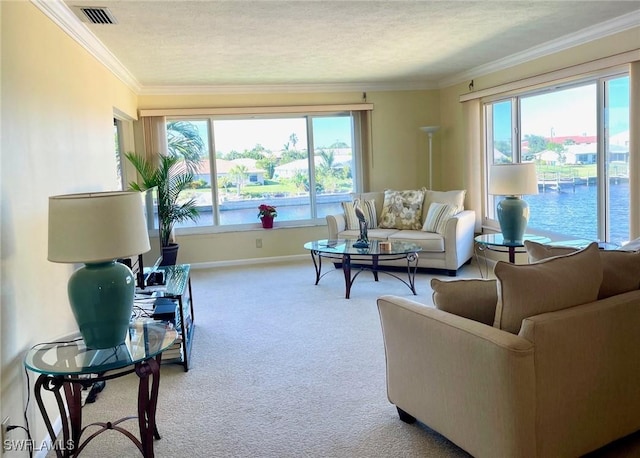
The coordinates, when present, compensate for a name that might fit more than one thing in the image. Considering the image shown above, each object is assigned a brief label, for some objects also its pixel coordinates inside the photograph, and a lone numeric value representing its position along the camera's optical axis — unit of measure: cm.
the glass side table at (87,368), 205
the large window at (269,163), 672
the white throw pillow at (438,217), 580
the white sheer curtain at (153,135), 634
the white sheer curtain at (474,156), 616
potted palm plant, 590
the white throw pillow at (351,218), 623
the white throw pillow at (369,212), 632
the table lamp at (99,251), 211
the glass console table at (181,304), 332
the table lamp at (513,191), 428
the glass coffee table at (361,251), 484
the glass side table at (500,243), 431
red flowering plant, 673
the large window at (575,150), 439
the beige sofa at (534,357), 187
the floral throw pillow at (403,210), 620
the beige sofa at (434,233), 554
